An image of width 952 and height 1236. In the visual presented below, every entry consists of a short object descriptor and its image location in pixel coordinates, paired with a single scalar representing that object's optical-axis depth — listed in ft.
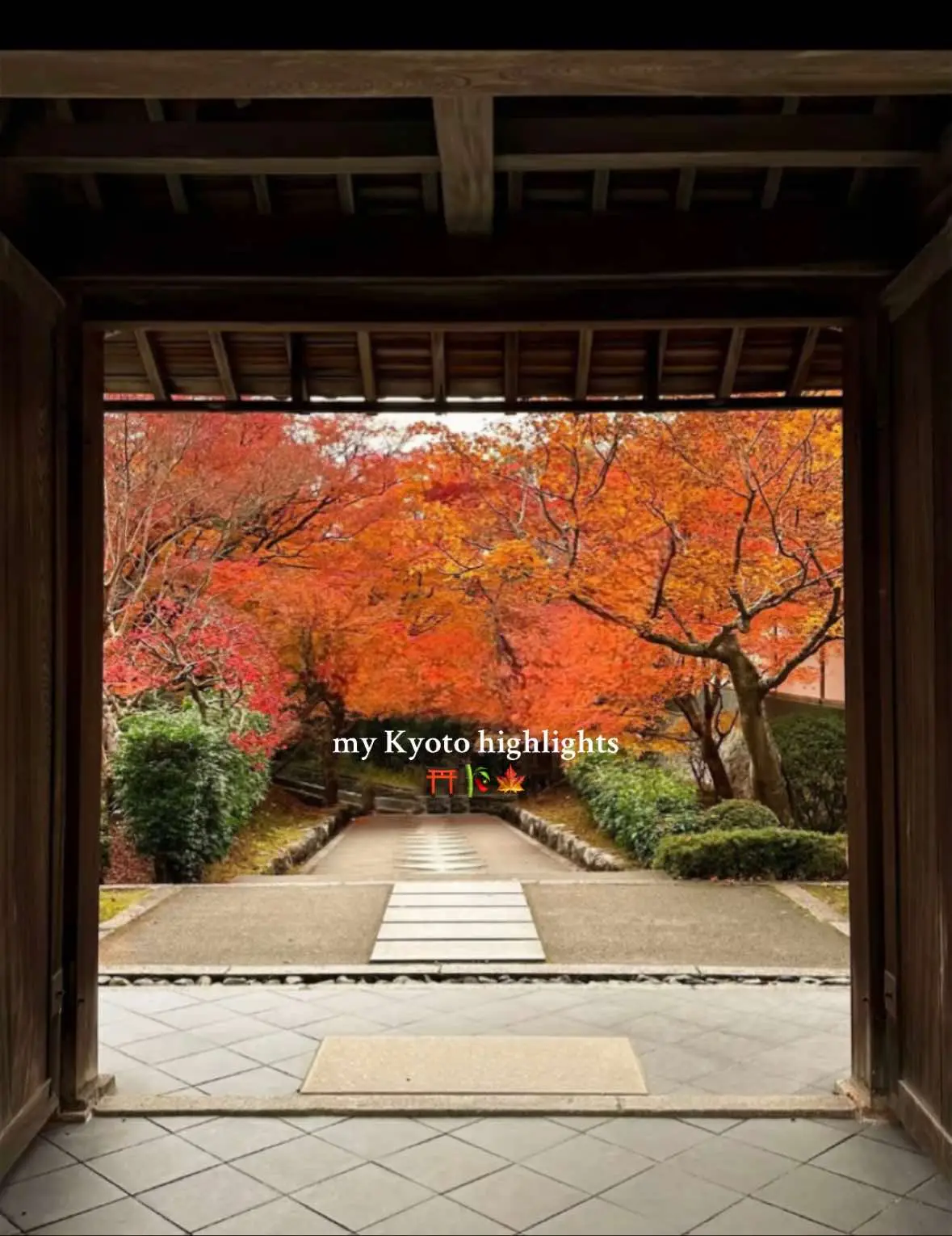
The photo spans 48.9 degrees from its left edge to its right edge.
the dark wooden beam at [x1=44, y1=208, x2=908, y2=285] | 11.80
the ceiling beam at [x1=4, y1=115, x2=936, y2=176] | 10.19
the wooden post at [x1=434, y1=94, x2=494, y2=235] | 9.13
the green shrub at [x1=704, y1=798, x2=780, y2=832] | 33.06
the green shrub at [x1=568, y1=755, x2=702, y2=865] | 35.24
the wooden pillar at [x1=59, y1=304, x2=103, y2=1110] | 11.94
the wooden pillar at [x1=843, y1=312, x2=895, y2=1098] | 11.80
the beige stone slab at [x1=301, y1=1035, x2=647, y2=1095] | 12.87
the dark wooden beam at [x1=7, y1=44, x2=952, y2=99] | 7.74
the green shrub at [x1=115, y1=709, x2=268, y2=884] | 31.19
